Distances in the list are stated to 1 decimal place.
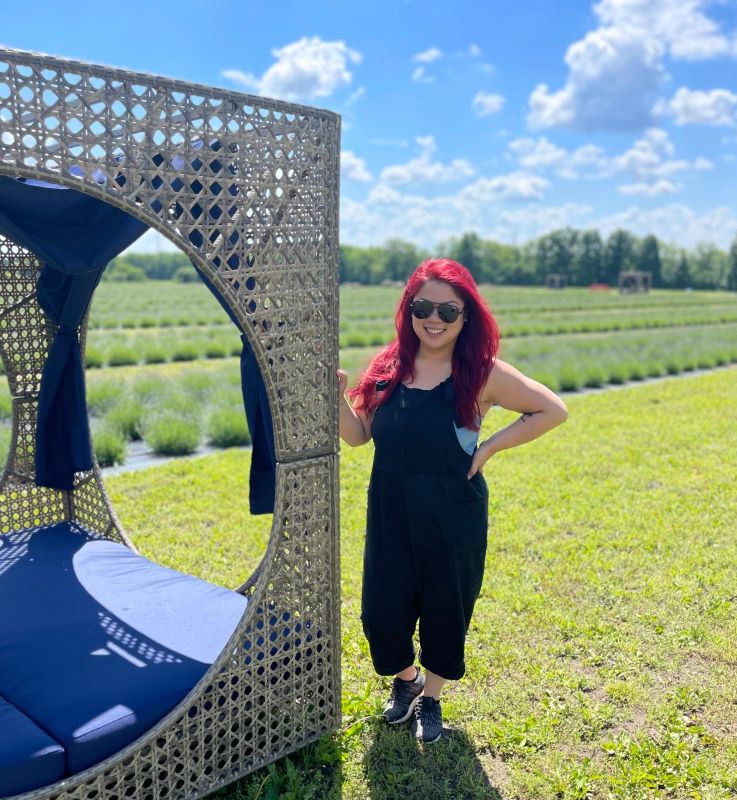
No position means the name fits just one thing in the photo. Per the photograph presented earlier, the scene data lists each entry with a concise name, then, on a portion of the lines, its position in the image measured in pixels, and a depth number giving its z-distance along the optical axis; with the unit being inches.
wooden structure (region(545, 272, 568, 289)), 3358.8
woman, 121.3
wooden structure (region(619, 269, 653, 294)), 2903.5
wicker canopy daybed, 99.3
